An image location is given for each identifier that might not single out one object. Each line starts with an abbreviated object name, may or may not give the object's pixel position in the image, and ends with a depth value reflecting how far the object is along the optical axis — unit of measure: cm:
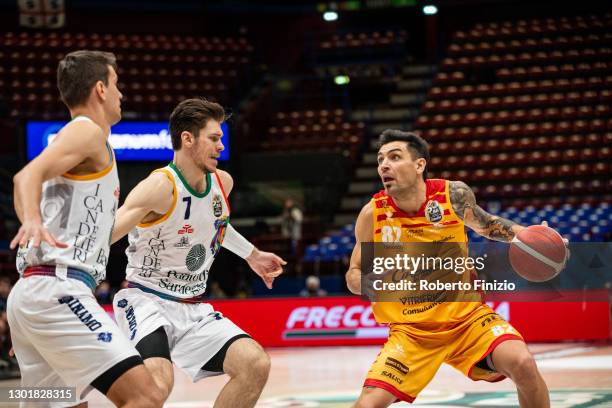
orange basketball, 522
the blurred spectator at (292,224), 1752
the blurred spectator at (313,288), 1445
